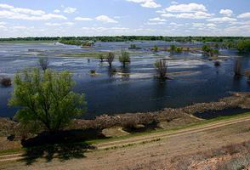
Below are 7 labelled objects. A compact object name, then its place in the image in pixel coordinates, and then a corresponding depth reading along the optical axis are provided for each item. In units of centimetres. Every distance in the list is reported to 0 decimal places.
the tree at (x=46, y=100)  3811
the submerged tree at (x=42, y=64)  9888
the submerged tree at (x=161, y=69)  8294
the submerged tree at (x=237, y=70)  8725
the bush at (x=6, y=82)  7384
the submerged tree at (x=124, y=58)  11256
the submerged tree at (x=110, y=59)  11070
